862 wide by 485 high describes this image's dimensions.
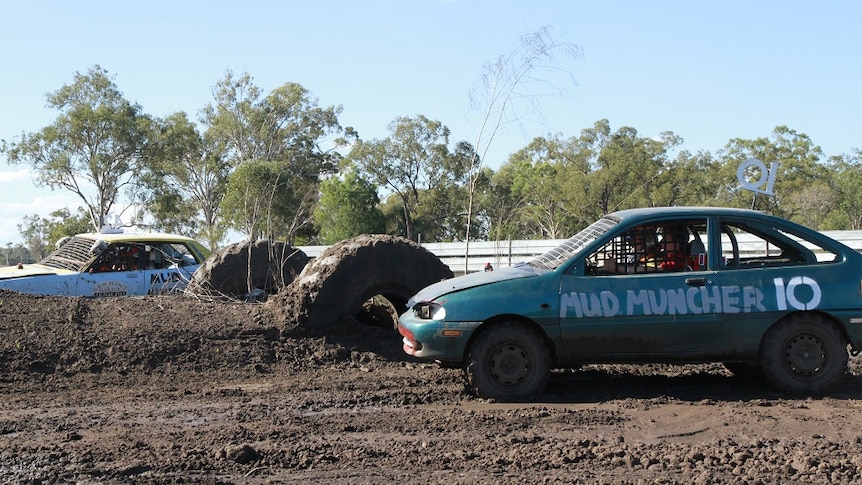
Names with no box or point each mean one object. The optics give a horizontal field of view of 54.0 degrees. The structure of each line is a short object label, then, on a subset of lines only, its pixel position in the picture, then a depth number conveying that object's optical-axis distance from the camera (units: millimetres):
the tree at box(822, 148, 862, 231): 43625
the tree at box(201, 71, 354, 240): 61875
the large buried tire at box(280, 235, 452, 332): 9703
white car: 13523
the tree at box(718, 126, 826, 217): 46438
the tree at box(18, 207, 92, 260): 54562
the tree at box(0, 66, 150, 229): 48438
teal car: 7316
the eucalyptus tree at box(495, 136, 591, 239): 46594
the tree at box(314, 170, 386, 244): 47000
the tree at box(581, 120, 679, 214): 47281
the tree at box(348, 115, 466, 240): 51531
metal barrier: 21797
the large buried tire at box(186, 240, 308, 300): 12453
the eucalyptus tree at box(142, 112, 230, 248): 52969
